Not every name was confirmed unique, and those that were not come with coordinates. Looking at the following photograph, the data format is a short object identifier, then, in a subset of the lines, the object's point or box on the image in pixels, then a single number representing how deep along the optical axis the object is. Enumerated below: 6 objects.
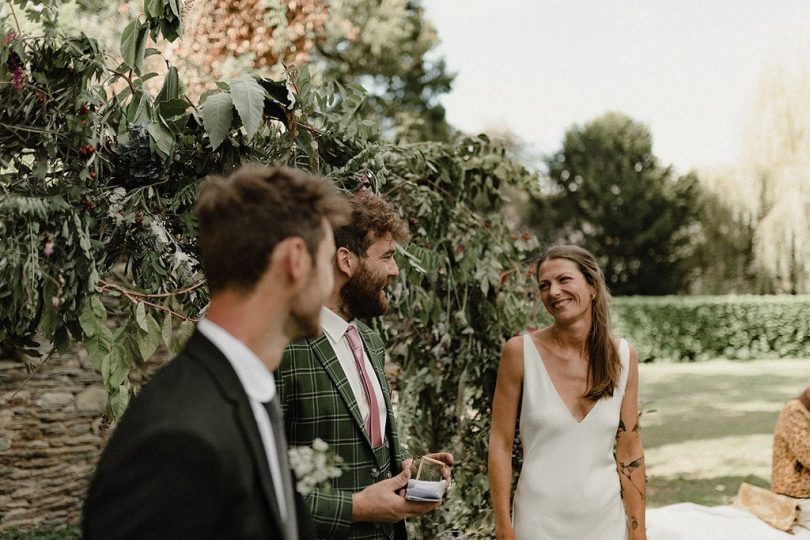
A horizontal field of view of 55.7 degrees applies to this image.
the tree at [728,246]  22.66
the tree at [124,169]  1.99
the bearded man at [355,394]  2.03
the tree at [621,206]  31.03
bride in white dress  2.78
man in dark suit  1.03
